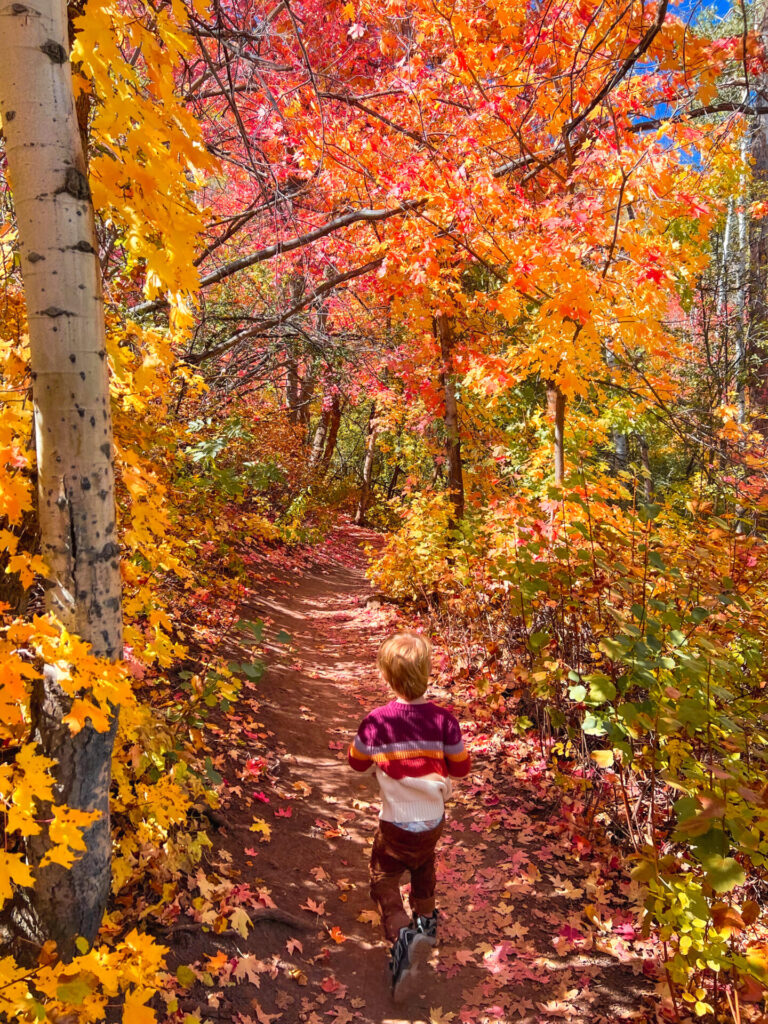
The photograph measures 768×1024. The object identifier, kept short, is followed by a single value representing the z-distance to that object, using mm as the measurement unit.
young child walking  2551
